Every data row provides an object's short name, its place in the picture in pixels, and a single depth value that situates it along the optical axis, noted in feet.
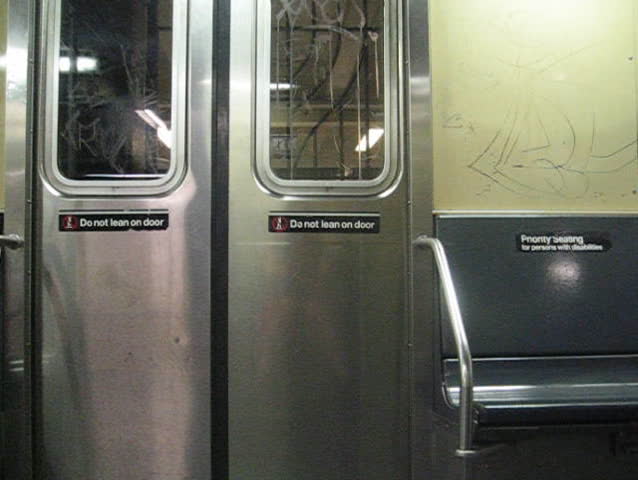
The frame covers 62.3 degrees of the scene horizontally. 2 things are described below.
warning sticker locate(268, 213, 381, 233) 6.89
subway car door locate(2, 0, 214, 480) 6.74
